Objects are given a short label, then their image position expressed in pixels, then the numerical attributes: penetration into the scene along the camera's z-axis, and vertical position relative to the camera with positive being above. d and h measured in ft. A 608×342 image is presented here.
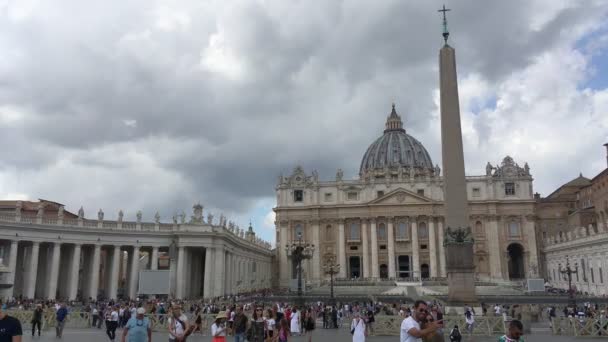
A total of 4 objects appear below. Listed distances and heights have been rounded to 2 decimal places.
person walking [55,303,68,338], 61.41 -3.82
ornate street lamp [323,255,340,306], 243.87 +8.46
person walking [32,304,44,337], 63.36 -3.92
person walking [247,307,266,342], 44.11 -3.86
